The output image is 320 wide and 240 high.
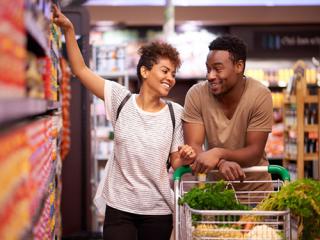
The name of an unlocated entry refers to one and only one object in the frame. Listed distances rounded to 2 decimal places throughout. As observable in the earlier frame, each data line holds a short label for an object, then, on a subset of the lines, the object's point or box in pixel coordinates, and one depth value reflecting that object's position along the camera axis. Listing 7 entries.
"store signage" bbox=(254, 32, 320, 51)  12.12
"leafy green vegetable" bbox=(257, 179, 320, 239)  2.43
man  3.02
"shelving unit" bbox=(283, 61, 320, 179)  7.89
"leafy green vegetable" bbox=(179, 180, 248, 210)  2.52
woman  3.10
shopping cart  2.37
